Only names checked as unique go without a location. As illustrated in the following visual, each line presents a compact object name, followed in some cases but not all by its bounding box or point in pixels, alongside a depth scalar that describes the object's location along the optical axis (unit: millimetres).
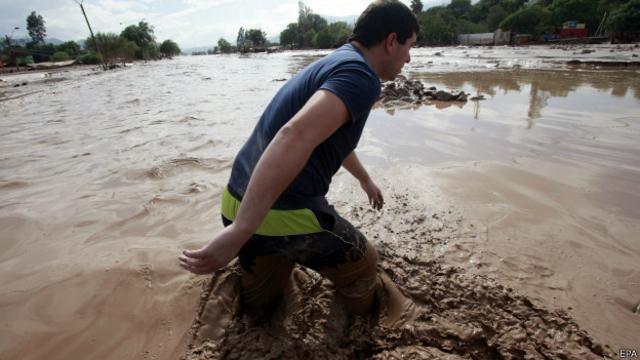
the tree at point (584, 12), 53769
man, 1245
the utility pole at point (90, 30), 39531
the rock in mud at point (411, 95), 8602
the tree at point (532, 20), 57344
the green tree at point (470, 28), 72875
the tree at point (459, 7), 90100
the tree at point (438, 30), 70688
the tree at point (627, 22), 38906
